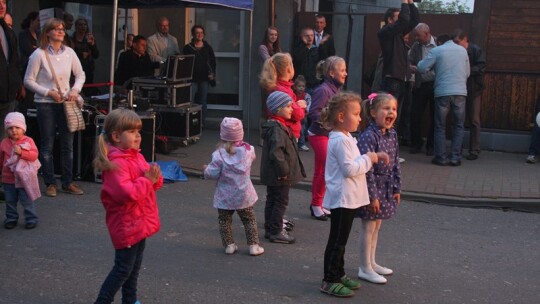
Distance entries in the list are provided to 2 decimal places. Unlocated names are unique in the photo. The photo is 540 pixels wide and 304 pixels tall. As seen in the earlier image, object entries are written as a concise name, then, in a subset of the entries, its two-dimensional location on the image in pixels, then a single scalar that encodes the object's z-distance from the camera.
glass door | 13.45
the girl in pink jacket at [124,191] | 4.39
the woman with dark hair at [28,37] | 9.08
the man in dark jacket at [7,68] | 7.90
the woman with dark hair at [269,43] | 11.62
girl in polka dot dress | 5.38
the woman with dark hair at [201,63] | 12.20
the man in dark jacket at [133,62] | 11.82
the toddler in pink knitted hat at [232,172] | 5.99
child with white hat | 6.68
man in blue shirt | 10.31
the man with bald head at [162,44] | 12.39
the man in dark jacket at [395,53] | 10.00
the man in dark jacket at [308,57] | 11.73
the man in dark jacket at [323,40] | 11.85
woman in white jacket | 7.79
